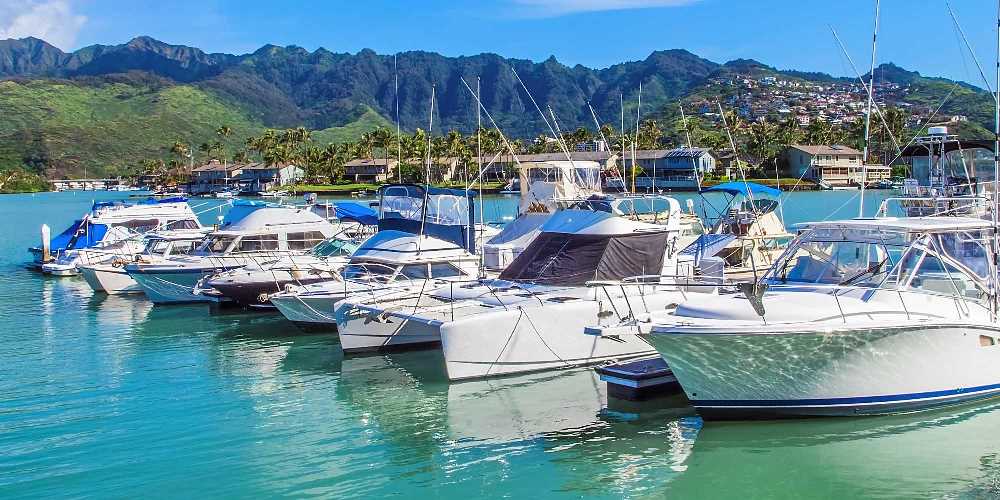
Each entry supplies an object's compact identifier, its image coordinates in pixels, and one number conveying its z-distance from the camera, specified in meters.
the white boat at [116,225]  38.59
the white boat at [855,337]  13.48
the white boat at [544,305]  17.47
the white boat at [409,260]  22.86
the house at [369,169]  151.56
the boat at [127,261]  32.34
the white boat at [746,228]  26.09
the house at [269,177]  166.12
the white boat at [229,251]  29.52
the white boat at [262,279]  26.52
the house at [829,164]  121.12
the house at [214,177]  175.25
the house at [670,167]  123.50
